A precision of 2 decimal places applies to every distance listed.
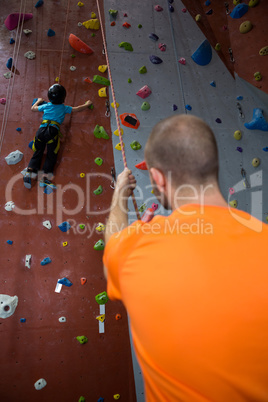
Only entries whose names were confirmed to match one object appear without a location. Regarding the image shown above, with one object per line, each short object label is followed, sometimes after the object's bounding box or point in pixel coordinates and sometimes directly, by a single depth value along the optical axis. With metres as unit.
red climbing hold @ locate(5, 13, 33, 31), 2.90
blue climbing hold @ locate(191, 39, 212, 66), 2.96
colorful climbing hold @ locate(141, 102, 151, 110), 2.79
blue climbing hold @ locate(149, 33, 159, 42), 3.00
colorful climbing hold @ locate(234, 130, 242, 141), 2.81
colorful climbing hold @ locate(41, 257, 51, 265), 2.34
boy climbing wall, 2.48
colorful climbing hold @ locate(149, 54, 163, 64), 2.92
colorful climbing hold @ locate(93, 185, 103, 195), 2.55
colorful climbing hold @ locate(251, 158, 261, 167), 2.77
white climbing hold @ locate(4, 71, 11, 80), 2.80
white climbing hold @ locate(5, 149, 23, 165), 2.54
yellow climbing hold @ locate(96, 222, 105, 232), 2.47
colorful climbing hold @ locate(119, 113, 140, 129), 2.74
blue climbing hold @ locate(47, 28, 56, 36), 2.90
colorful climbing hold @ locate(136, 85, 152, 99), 2.81
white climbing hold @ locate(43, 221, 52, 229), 2.43
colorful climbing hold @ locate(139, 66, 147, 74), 2.87
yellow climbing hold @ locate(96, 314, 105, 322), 2.28
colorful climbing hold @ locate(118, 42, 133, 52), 2.93
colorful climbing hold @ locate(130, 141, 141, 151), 2.69
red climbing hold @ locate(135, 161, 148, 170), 2.67
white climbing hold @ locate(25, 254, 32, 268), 2.32
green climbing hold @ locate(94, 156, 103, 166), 2.62
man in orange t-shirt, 0.62
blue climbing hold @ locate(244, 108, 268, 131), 2.81
